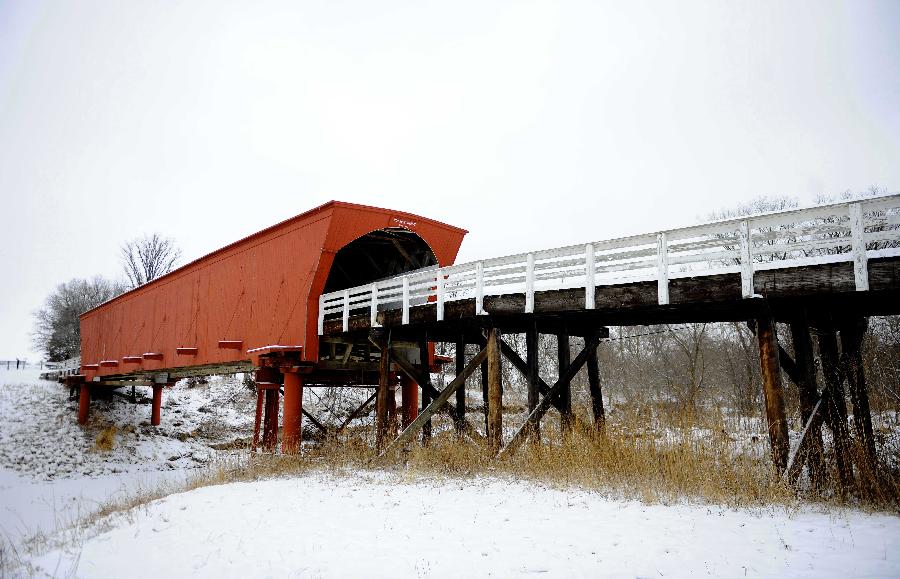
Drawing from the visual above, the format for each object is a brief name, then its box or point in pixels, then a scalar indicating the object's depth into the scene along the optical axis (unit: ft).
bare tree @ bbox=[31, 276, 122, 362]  168.55
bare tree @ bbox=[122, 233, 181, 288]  157.89
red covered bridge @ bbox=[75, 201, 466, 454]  49.55
